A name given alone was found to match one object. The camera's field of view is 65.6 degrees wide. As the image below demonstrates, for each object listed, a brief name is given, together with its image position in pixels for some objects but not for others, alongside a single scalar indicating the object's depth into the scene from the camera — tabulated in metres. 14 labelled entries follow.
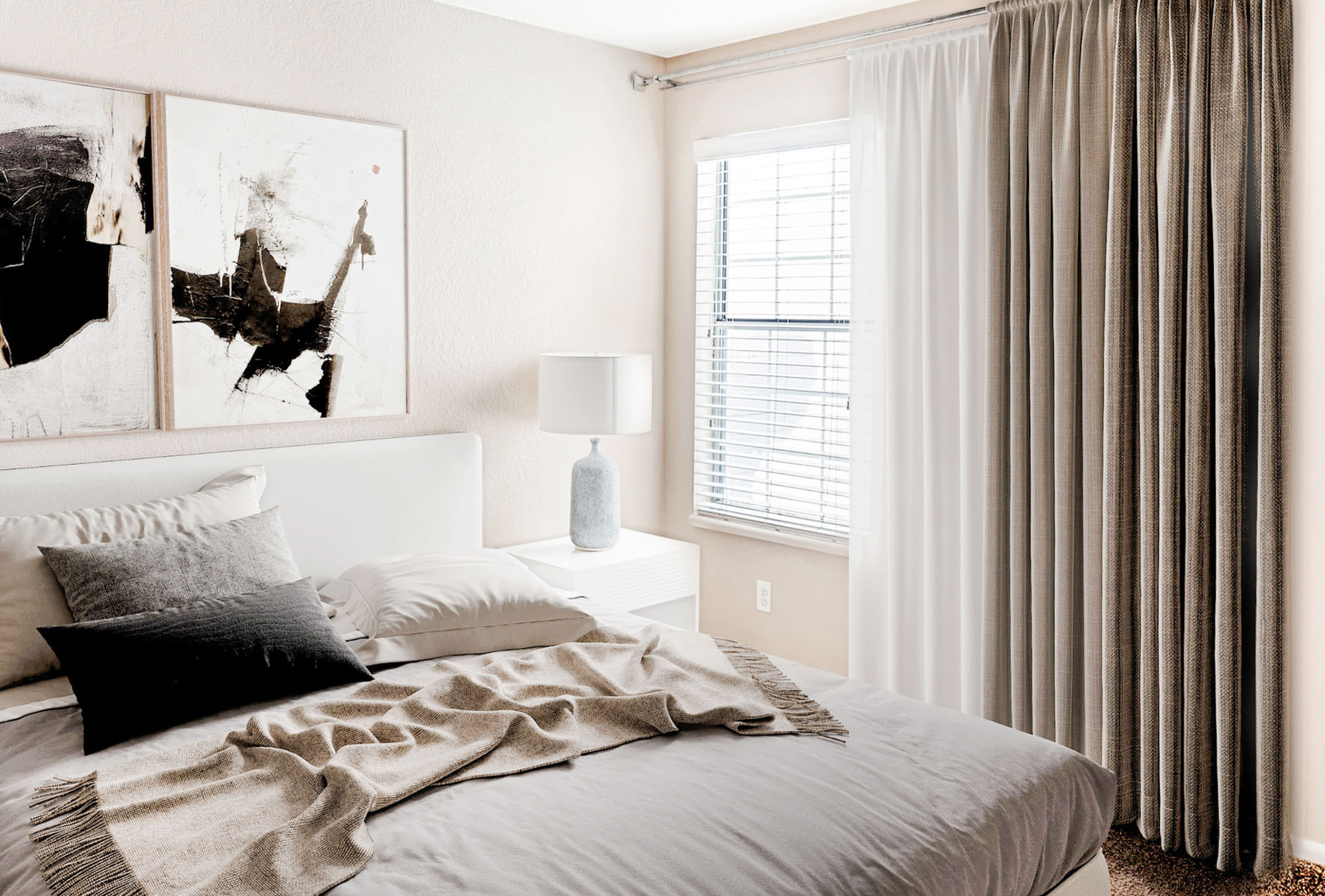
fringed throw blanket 1.55
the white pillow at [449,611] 2.54
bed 1.57
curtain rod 3.23
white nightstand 3.52
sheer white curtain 3.22
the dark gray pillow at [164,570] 2.29
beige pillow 2.29
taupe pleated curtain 2.62
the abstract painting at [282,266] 2.93
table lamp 3.52
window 3.75
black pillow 2.03
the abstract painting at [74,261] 2.60
